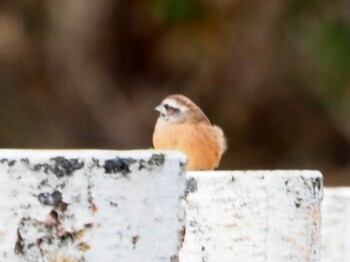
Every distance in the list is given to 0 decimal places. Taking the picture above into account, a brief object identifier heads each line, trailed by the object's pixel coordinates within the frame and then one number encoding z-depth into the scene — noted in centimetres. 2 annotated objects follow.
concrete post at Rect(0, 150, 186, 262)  414
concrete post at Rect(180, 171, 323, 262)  603
